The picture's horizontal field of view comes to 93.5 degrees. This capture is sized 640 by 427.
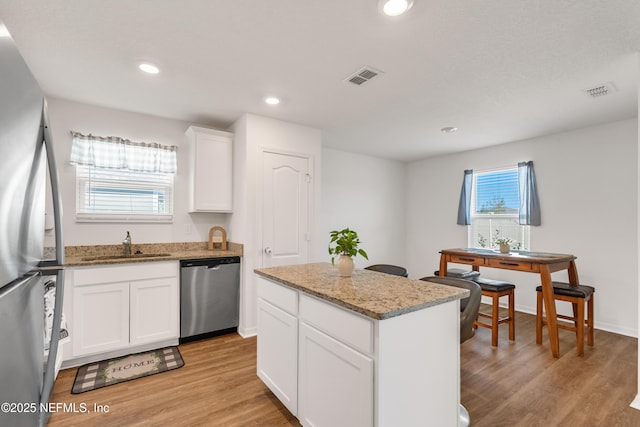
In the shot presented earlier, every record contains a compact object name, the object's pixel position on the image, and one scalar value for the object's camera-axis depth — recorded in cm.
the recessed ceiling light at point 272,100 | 295
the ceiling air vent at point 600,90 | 263
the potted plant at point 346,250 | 203
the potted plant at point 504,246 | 353
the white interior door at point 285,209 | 347
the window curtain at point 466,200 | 495
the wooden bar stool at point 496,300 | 304
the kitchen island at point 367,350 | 132
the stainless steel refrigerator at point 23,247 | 72
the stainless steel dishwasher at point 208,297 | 307
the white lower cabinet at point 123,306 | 260
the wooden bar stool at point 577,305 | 284
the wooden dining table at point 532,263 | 283
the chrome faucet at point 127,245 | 319
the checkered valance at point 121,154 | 308
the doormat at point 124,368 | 236
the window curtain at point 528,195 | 415
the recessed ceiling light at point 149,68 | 234
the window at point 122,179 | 312
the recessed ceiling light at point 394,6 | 165
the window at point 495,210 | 448
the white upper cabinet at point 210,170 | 343
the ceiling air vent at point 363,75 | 241
